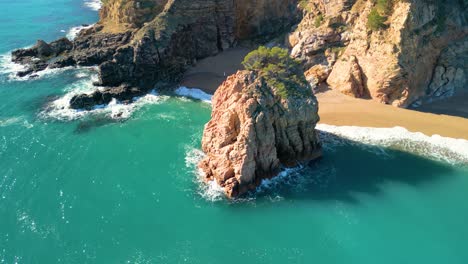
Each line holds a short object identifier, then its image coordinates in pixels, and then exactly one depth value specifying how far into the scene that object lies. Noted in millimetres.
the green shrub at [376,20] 58344
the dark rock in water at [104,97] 60469
